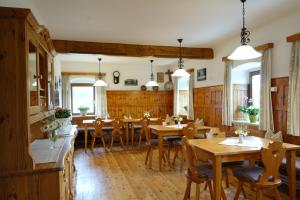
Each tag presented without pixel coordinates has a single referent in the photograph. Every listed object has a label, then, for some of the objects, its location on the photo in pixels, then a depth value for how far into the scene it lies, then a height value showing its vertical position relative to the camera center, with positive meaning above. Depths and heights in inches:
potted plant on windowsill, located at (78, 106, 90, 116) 284.5 -13.8
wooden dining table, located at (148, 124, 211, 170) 169.2 -25.0
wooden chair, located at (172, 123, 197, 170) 160.6 -23.2
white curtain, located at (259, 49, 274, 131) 153.7 +2.5
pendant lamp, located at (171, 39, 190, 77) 176.4 +19.5
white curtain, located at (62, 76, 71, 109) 279.6 +8.5
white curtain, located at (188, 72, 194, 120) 263.1 +0.7
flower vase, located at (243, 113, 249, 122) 192.4 -16.2
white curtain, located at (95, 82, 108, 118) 293.6 -4.1
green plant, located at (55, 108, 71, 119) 122.3 -7.6
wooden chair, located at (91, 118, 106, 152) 233.3 -32.0
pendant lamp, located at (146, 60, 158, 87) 266.2 +22.8
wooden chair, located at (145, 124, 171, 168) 177.7 -38.3
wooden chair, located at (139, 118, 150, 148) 230.7 -24.8
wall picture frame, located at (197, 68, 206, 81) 242.8 +25.6
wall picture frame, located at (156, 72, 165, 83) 329.7 +30.6
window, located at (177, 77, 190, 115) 302.7 +3.0
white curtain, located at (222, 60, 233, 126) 196.4 +1.6
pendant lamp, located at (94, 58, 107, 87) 252.3 +17.3
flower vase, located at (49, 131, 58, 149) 92.5 -15.8
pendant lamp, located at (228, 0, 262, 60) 106.1 +20.8
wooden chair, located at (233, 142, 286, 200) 94.4 -30.6
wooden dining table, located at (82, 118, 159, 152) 244.2 -26.8
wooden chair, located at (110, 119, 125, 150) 241.1 -29.2
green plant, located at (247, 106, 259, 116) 175.3 -10.2
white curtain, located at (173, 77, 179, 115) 308.0 +0.3
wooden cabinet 62.2 -6.3
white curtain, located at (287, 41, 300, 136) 133.8 +2.0
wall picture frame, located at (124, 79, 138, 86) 314.1 +22.7
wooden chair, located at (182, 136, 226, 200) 104.2 -34.6
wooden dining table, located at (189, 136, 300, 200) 98.7 -25.8
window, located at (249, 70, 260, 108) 192.1 +9.2
